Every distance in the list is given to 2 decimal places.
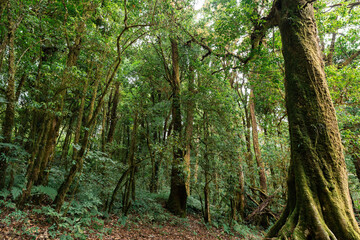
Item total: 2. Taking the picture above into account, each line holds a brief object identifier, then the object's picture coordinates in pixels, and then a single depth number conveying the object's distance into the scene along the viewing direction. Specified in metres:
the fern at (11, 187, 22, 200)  4.59
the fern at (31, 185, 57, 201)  5.07
